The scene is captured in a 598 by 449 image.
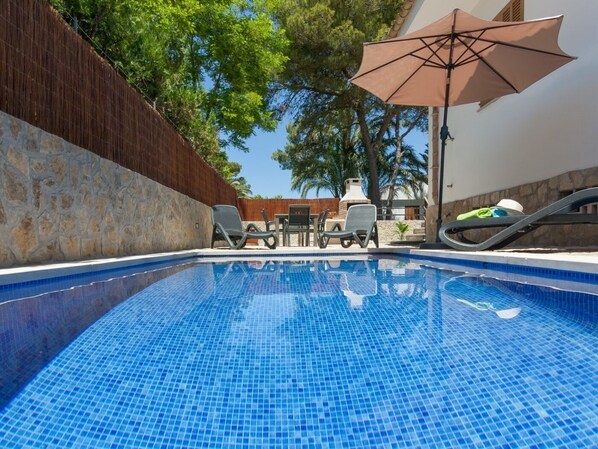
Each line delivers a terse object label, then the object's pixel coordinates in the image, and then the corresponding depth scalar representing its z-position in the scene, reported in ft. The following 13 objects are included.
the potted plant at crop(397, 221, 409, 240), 52.60
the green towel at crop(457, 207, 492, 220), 17.85
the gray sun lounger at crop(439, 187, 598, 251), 12.98
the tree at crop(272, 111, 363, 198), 82.69
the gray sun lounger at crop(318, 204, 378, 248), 26.55
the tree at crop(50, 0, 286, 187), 29.45
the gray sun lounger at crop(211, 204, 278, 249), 26.35
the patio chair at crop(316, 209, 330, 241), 33.90
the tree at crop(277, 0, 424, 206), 55.77
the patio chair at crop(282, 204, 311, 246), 32.37
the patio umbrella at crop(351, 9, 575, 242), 17.17
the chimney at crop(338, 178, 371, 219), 57.74
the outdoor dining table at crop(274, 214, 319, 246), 33.27
